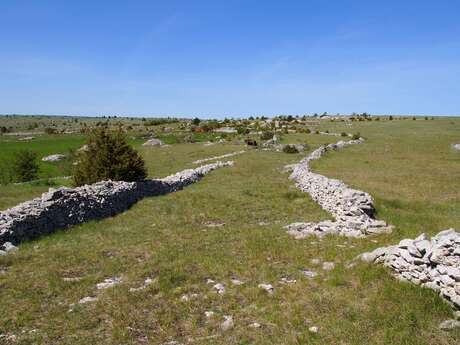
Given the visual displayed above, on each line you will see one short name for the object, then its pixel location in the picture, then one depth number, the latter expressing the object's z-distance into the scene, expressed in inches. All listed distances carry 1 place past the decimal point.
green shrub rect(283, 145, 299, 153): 1957.4
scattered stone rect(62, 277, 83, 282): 451.8
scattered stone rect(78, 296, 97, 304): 395.8
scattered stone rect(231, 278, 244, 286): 424.6
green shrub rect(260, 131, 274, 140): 2596.0
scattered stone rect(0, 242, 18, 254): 551.2
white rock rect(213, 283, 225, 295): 406.0
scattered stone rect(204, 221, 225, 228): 692.1
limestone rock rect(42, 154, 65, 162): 2149.4
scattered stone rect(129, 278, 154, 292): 420.6
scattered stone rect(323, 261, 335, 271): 445.2
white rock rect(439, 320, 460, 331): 306.0
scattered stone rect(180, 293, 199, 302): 391.2
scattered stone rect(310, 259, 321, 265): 468.2
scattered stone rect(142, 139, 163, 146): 2682.1
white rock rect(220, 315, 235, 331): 335.9
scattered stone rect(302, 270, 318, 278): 433.4
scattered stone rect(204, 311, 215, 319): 357.4
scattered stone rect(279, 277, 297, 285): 420.3
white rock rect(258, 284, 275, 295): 400.5
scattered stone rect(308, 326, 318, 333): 318.7
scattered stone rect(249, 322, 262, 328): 334.6
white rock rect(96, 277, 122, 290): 434.6
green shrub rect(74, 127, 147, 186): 961.5
